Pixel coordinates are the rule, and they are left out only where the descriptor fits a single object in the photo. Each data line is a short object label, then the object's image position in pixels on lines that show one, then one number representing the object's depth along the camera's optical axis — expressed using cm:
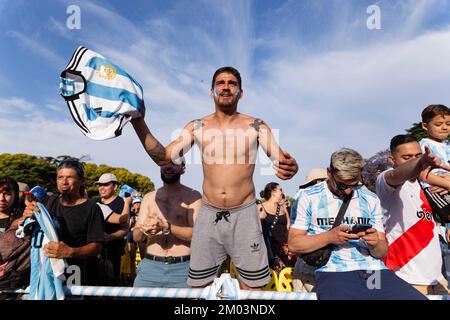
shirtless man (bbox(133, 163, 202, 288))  339
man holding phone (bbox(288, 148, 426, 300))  249
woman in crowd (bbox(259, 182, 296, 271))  581
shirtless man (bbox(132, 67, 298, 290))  299
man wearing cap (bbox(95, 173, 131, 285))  507
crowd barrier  254
